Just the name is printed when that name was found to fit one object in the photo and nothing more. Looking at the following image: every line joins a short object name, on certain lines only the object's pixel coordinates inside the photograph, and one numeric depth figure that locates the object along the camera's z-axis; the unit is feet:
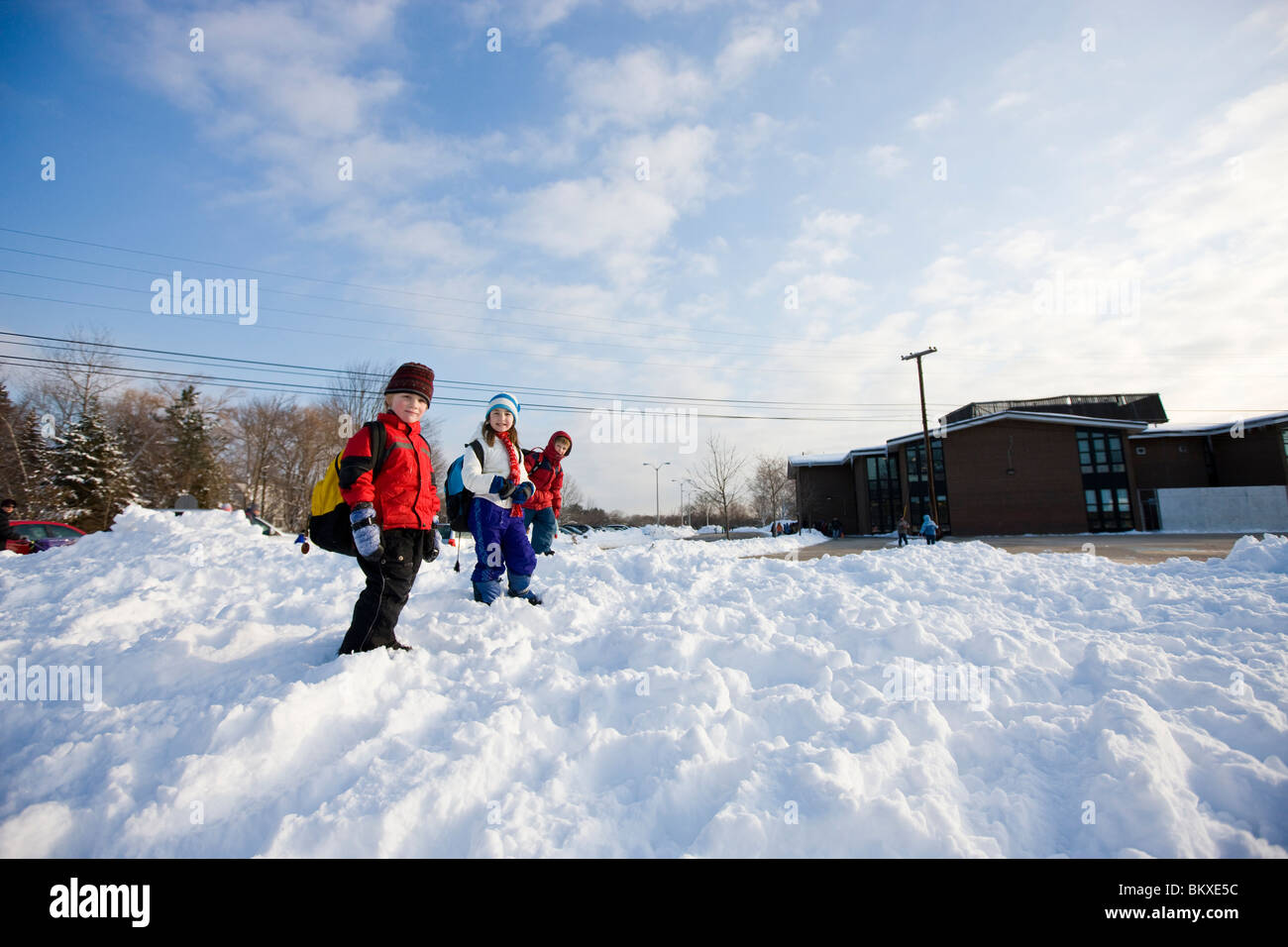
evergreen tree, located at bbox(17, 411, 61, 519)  89.15
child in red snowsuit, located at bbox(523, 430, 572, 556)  22.88
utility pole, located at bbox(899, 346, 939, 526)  88.38
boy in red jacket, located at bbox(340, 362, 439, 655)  10.91
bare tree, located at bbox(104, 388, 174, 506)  113.50
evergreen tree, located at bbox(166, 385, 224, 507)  120.98
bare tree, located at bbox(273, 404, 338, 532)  127.13
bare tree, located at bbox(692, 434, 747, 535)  107.86
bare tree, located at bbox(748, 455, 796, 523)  187.32
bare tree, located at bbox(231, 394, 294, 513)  137.08
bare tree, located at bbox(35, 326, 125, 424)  95.71
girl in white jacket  16.24
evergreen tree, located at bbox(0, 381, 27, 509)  87.56
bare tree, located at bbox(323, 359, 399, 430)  98.12
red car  45.42
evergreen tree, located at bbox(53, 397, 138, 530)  91.56
